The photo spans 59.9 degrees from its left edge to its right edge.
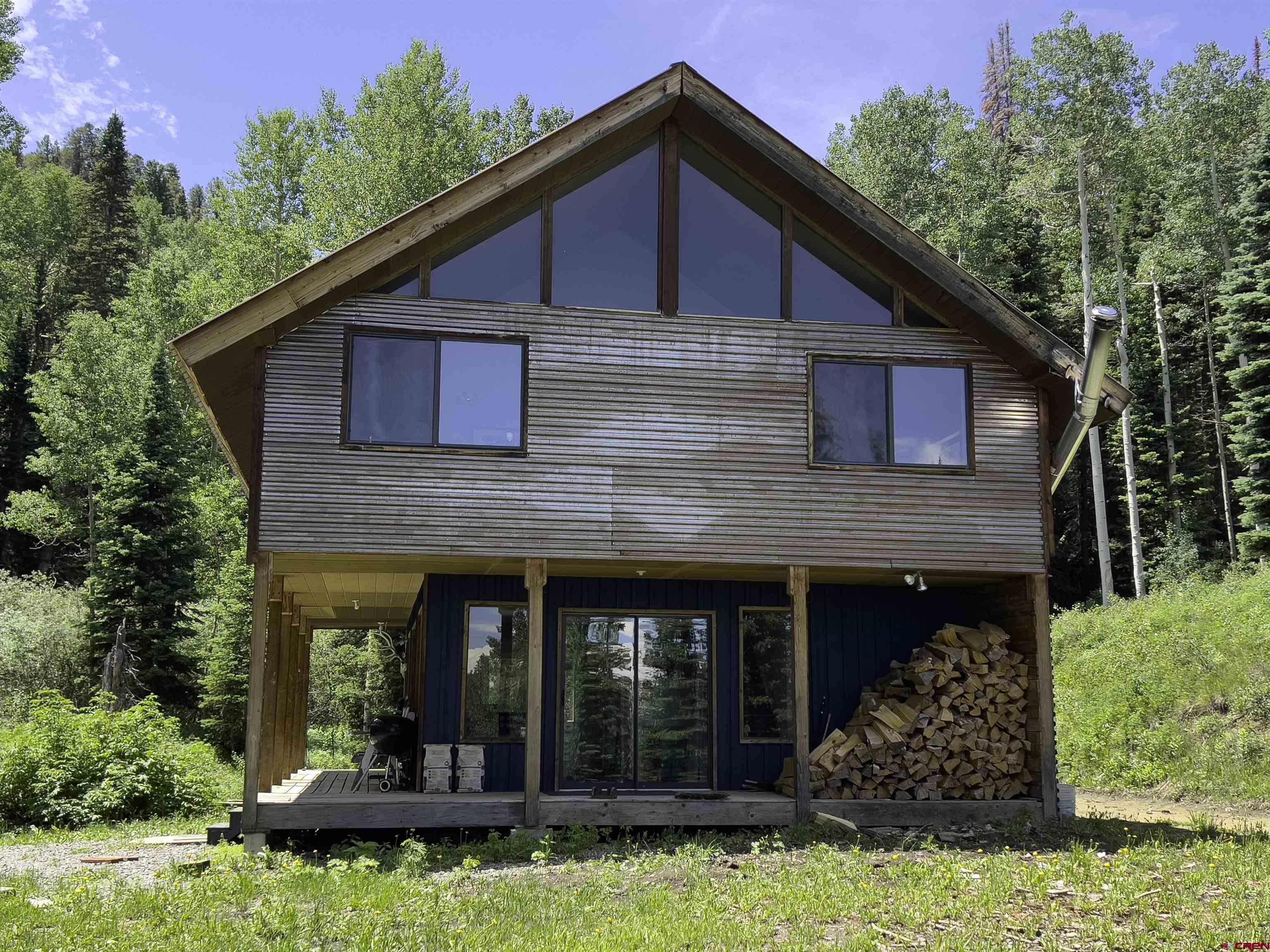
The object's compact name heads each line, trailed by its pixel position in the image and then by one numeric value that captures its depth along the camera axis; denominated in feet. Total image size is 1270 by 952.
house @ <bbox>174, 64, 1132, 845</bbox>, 36.91
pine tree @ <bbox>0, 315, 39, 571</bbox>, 127.65
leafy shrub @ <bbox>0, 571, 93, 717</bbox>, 82.02
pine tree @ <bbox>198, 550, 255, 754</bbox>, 75.46
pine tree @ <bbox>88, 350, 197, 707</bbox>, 81.71
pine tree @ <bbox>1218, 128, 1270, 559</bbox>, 79.41
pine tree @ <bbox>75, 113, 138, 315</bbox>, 147.13
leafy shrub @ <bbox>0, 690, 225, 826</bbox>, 46.75
